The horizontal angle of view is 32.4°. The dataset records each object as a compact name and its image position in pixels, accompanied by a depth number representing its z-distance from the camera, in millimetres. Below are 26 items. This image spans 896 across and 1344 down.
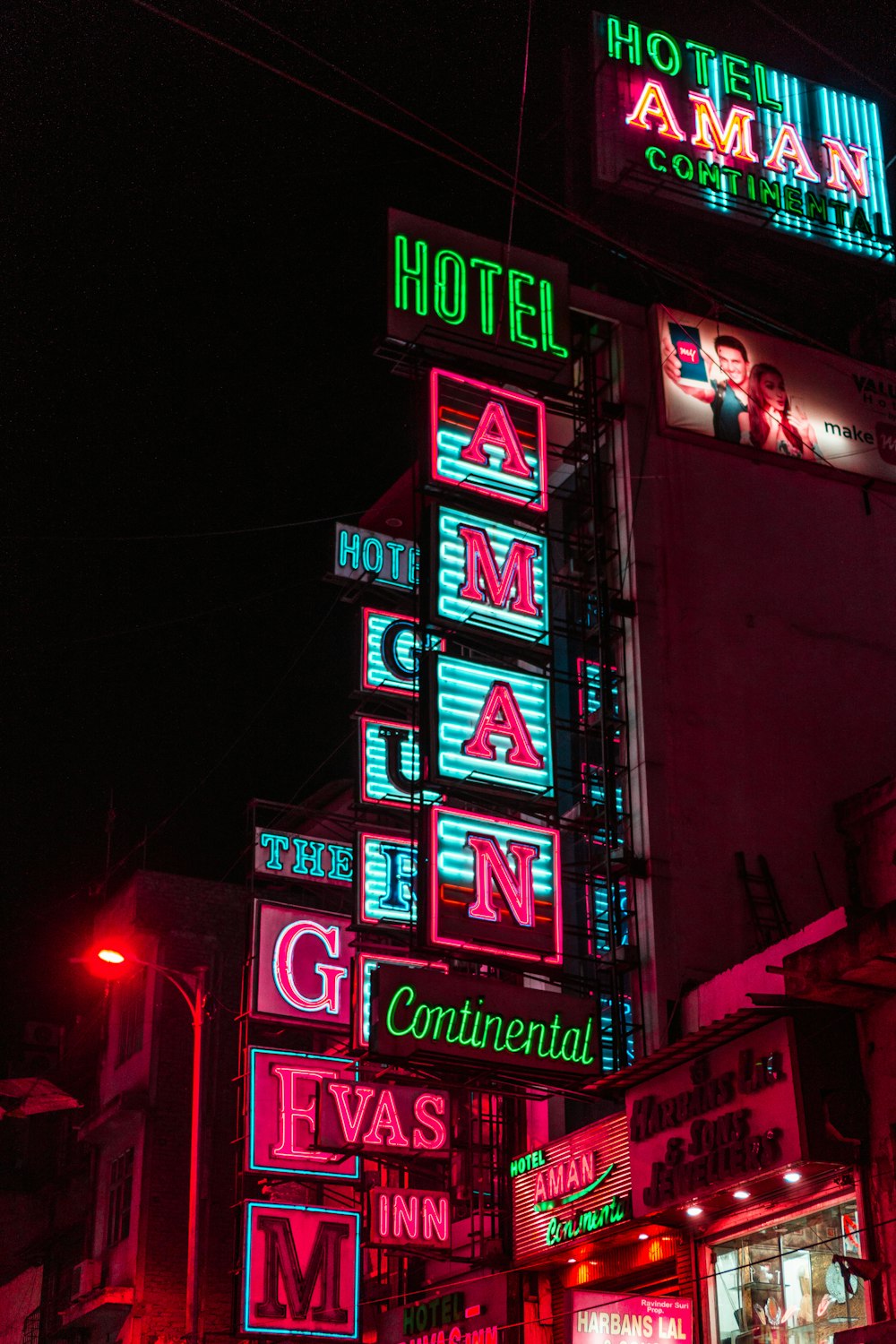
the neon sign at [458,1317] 21219
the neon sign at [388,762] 21781
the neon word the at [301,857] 26219
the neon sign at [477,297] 22062
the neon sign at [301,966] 23500
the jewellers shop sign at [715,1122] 15363
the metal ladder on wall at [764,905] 20125
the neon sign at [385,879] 20797
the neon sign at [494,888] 18312
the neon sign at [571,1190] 18391
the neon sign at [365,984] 19109
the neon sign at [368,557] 27453
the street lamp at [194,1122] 23219
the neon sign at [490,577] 20078
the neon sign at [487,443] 20953
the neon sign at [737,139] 25328
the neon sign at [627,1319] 16141
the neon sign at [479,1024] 17250
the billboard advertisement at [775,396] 23438
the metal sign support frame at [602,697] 19734
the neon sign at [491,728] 19188
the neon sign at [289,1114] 22188
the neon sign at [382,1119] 21688
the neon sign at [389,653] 23219
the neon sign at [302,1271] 22078
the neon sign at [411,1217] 21656
